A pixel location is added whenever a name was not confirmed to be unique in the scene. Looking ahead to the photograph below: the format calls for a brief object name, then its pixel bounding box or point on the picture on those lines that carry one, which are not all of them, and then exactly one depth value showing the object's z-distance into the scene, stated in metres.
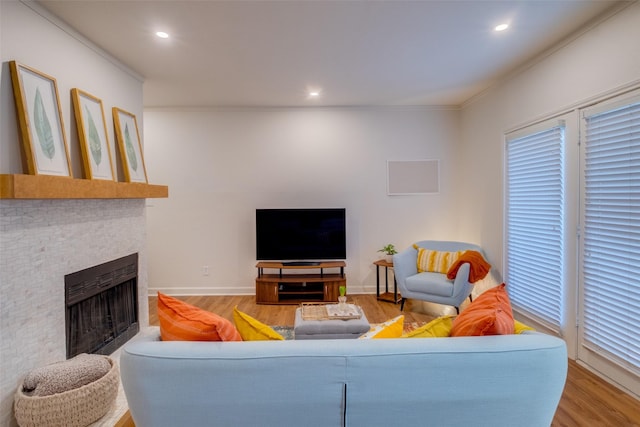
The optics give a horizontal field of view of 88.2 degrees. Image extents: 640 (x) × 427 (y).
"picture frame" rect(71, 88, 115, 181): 2.54
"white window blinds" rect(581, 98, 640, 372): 2.22
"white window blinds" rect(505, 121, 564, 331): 2.92
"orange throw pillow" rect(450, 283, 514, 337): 1.50
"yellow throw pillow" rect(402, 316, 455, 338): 1.57
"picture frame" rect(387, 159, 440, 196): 4.83
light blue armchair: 3.64
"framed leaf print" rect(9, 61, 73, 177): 2.01
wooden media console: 4.37
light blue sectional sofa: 1.35
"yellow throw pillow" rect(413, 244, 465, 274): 4.03
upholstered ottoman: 2.66
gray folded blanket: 1.90
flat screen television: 4.57
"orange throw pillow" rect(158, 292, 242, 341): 1.51
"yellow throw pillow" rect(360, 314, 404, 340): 1.63
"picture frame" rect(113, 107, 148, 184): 3.05
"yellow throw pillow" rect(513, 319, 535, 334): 1.62
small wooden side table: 4.34
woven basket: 1.82
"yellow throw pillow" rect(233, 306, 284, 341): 1.63
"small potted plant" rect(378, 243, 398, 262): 4.50
